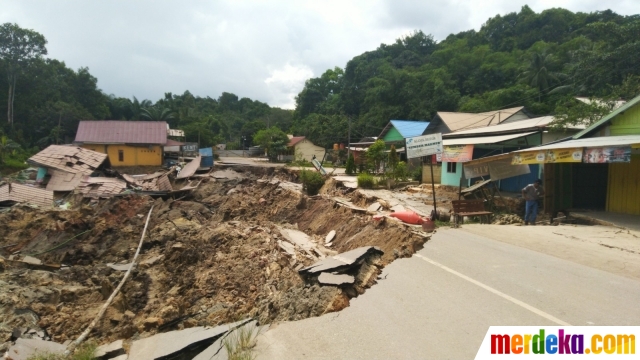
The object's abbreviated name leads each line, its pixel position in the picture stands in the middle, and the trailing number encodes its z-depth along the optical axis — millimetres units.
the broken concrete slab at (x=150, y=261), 12632
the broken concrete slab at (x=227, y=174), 30916
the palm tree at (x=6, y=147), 39375
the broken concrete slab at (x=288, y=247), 10828
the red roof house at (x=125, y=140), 40812
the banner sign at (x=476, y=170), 16625
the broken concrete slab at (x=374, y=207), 15912
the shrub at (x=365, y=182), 22517
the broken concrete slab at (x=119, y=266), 12539
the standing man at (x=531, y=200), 13849
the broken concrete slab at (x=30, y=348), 6309
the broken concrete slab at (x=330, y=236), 13992
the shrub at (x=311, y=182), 23219
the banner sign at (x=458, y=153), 18875
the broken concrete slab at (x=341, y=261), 7453
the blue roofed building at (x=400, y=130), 36969
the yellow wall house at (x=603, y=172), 12155
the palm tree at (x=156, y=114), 61938
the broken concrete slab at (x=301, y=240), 11547
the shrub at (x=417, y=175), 26219
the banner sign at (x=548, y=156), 12461
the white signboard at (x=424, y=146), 11648
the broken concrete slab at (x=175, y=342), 5727
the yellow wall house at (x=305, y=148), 55706
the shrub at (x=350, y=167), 30344
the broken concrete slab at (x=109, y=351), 5846
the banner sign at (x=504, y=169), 15984
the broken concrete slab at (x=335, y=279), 6777
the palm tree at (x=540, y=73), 45094
